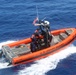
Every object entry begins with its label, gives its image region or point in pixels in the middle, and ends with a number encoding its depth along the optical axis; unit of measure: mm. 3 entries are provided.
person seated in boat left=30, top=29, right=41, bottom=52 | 31250
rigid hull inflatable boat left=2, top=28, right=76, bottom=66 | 30075
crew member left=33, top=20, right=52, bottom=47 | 31328
